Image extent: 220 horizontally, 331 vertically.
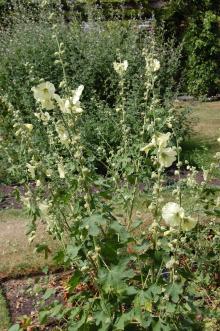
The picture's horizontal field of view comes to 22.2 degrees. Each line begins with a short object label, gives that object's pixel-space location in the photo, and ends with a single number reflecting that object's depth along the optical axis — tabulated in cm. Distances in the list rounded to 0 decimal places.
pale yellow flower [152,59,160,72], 295
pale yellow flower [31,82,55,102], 242
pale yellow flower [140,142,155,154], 237
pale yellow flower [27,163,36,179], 252
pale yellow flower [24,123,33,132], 256
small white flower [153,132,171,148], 234
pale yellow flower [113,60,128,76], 301
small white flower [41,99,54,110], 246
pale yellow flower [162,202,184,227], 224
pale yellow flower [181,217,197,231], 229
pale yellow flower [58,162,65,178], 262
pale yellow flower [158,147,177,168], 239
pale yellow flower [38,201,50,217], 270
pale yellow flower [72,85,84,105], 243
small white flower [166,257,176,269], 231
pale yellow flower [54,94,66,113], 241
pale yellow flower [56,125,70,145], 253
